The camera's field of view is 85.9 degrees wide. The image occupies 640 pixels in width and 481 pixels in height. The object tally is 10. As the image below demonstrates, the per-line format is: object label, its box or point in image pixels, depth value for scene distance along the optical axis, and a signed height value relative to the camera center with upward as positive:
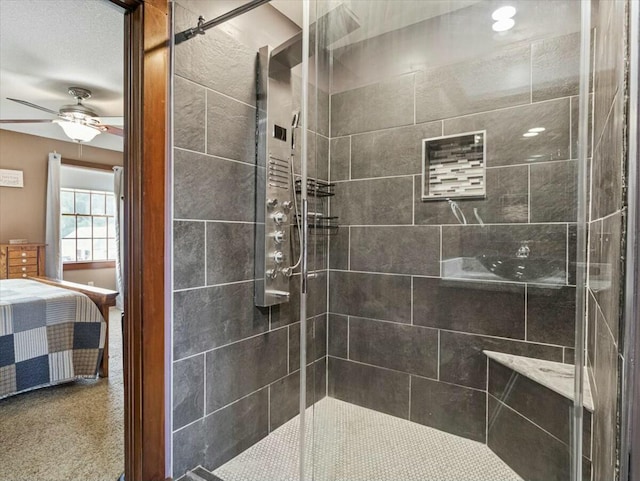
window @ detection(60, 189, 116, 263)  5.27 +0.18
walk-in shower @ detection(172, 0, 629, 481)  1.56 -0.01
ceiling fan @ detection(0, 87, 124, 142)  3.11 +1.11
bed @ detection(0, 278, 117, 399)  2.49 -0.78
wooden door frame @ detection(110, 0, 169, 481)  1.39 +0.02
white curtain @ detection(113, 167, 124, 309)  5.45 +0.33
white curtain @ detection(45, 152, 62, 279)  4.84 +0.13
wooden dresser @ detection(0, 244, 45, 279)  4.38 -0.31
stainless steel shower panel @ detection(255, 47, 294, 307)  1.86 +0.33
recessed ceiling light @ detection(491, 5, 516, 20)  1.86 +1.23
